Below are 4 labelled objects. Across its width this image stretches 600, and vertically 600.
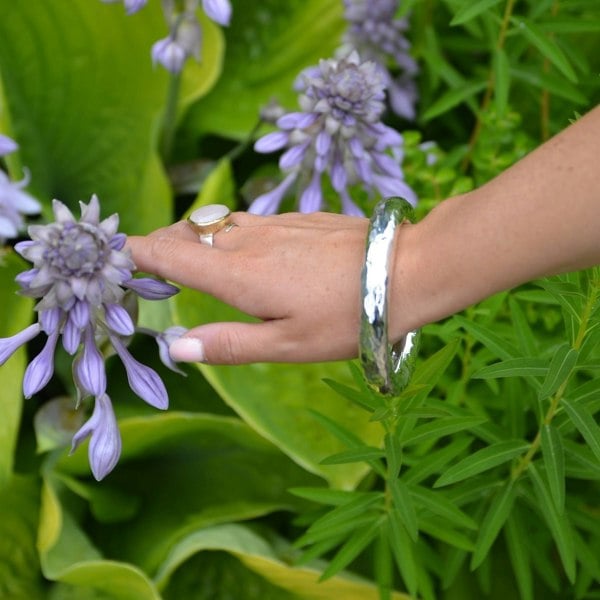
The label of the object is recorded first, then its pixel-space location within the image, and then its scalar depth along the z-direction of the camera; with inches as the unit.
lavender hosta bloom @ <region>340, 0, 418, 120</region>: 42.9
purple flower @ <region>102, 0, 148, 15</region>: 33.2
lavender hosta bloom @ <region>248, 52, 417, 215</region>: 33.3
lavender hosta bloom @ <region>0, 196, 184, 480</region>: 22.5
